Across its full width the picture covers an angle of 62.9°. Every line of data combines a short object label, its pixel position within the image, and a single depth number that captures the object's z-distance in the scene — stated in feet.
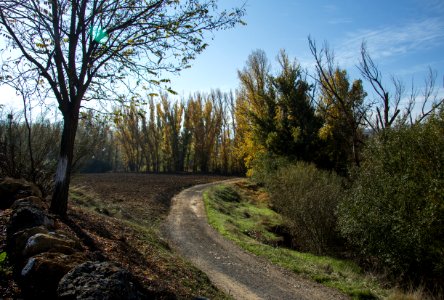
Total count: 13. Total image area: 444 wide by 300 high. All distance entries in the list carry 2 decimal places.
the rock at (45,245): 17.20
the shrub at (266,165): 80.64
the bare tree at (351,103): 78.95
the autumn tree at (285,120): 86.12
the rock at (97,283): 13.35
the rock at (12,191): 27.13
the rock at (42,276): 14.85
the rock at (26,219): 19.76
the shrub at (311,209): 51.24
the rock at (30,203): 23.83
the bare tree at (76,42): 28.25
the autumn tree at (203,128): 192.65
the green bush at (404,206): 34.73
